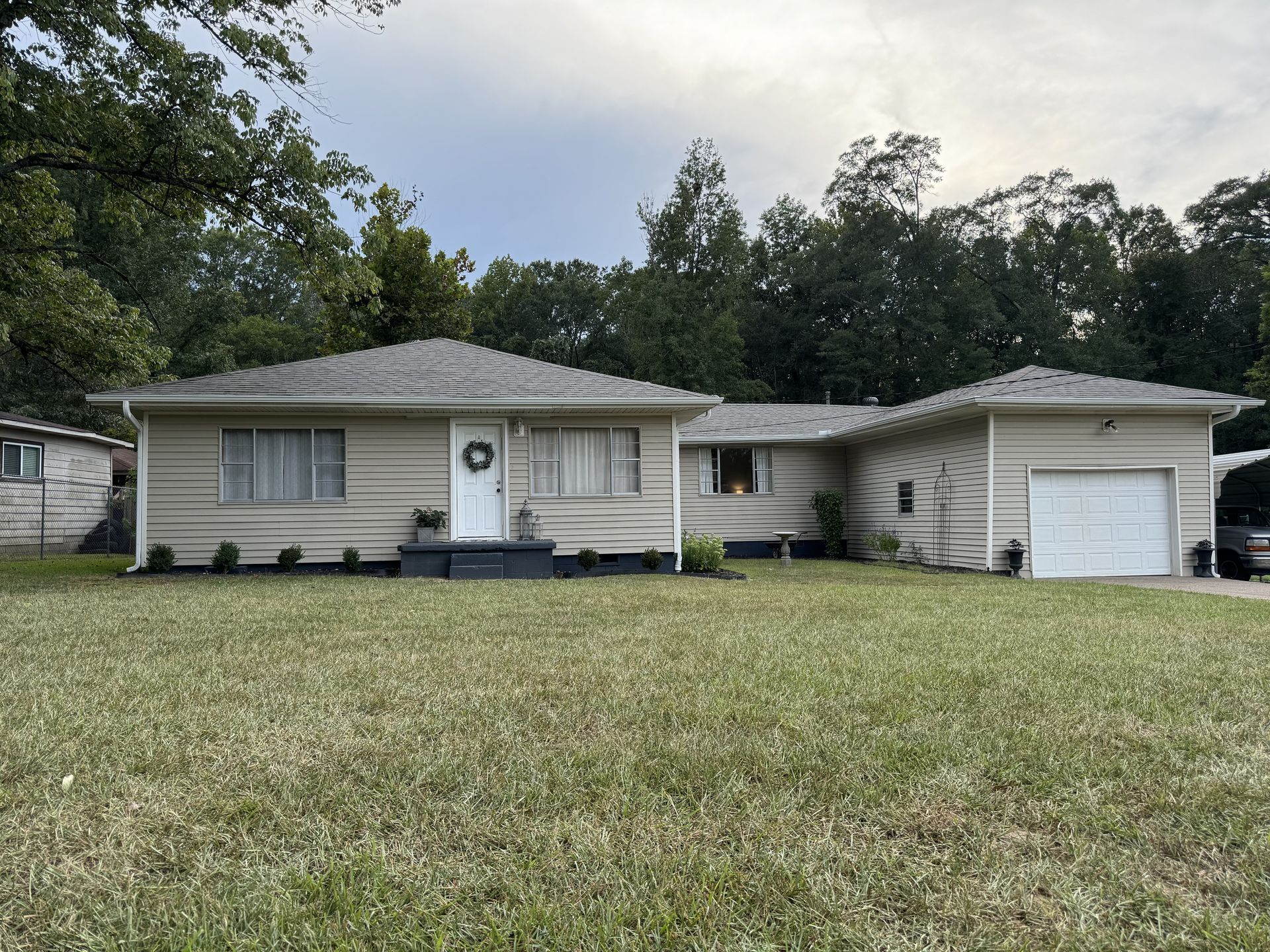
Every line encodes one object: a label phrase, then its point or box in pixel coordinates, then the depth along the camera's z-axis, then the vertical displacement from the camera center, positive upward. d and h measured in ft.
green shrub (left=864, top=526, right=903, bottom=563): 47.50 -2.70
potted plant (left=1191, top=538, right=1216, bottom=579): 39.81 -3.26
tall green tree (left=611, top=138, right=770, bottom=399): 91.35 +26.87
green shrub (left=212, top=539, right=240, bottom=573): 36.11 -2.24
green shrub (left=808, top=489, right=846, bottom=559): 53.78 -1.13
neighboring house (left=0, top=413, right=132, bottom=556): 53.62 +2.17
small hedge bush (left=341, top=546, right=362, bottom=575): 37.32 -2.54
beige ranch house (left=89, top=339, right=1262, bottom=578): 37.01 +2.04
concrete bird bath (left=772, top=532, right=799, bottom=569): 47.91 -2.83
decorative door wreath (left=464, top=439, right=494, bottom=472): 39.37 +2.67
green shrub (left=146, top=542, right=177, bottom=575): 35.58 -2.23
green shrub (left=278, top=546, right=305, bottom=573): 36.81 -2.30
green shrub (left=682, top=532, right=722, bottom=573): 40.55 -2.73
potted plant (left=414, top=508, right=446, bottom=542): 38.14 -0.73
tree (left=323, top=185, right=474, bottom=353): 79.46 +22.65
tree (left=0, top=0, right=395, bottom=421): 31.48 +16.43
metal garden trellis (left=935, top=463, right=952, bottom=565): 43.24 -0.86
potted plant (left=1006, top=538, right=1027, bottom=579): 38.63 -2.91
